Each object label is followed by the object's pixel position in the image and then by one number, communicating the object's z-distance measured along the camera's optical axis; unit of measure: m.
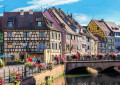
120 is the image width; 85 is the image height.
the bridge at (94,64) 53.66
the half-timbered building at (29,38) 58.16
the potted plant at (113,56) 55.00
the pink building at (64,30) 64.62
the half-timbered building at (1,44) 59.79
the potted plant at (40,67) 35.44
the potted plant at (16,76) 27.28
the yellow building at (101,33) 93.05
